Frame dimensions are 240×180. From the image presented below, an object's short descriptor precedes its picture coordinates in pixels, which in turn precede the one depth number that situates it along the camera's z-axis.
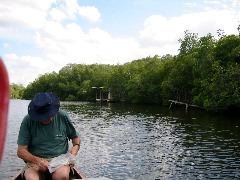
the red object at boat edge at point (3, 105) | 1.33
